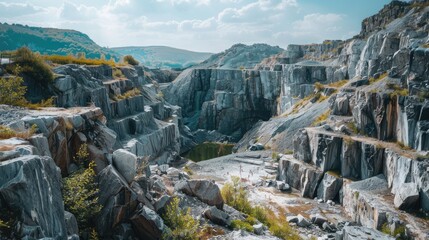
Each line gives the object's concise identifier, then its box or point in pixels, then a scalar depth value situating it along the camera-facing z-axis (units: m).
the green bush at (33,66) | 26.28
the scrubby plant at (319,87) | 53.74
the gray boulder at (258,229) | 16.81
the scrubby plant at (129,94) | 41.17
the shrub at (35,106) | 16.87
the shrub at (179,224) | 13.27
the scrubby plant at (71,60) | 38.22
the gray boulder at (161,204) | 15.01
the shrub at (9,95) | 16.80
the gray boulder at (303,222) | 24.33
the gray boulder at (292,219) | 24.84
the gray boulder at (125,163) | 14.03
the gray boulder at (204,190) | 18.19
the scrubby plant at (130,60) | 67.69
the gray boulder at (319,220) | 24.88
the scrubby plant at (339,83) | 51.53
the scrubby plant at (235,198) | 20.38
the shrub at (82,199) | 11.42
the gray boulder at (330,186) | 29.53
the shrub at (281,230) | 18.48
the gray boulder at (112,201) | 12.32
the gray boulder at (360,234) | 17.00
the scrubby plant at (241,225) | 16.53
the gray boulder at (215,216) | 16.62
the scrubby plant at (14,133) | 11.12
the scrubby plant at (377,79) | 34.91
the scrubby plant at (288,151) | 42.91
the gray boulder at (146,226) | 12.83
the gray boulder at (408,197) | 22.40
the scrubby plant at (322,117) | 39.31
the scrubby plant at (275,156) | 41.96
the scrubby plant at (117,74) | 47.46
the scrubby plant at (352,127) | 32.25
